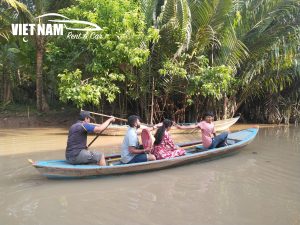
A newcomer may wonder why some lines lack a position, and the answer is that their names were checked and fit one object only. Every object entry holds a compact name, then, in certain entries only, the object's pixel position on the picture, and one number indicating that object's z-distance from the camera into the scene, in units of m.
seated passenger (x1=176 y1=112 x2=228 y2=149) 7.52
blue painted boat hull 5.77
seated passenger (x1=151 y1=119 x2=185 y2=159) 6.56
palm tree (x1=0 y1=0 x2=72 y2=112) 13.23
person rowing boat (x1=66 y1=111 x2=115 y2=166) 5.91
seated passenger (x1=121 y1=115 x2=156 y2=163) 6.17
